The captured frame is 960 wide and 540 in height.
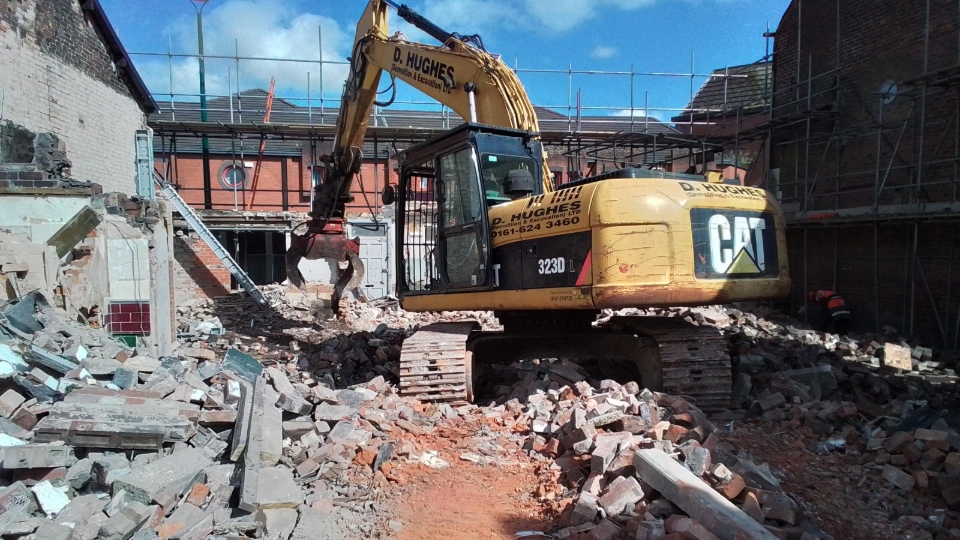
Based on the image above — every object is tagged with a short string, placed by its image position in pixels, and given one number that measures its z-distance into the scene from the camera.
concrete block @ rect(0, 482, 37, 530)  3.47
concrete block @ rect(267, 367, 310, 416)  5.28
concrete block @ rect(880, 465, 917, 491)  3.99
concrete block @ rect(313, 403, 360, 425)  5.23
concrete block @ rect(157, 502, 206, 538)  3.47
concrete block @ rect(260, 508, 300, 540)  3.52
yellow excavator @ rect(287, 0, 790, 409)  5.04
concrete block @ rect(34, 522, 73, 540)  3.28
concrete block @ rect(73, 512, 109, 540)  3.36
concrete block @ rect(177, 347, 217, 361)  7.48
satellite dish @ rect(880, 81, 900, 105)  11.14
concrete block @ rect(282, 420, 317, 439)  4.86
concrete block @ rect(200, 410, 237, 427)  4.80
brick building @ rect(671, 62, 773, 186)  15.27
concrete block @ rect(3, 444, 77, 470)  3.82
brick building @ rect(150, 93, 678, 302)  15.96
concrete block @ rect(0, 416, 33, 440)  4.30
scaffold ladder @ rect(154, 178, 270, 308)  14.41
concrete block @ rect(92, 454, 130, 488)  3.90
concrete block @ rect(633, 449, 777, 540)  3.06
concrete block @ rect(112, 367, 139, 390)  5.25
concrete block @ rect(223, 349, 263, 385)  6.32
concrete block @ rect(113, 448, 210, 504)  3.73
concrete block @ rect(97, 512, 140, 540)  3.35
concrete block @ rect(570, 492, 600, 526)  3.48
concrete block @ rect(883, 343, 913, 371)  8.88
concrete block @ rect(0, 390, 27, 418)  4.53
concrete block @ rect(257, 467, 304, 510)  3.74
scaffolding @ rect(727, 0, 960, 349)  10.01
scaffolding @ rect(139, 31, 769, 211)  15.93
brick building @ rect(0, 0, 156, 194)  8.94
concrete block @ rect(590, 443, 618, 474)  3.91
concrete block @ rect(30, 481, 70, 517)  3.61
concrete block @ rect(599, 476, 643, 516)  3.49
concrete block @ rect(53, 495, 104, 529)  3.48
